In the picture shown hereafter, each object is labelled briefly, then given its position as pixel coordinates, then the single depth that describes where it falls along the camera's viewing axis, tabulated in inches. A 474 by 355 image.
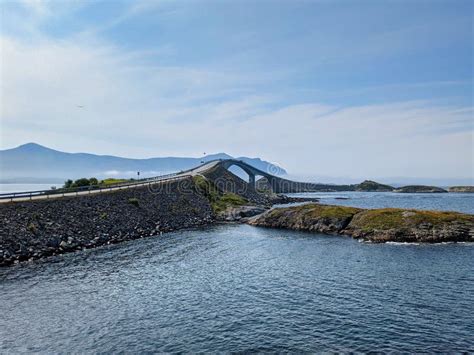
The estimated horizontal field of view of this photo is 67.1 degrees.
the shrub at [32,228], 2106.3
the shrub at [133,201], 3240.7
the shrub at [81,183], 3540.8
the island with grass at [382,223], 2502.1
